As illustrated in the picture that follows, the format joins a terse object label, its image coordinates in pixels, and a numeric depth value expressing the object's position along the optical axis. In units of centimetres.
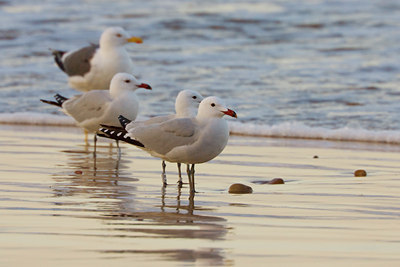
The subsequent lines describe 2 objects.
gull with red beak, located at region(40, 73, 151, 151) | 1673
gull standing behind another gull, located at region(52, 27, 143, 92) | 2345
